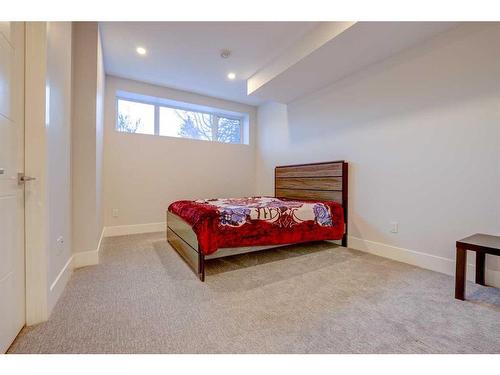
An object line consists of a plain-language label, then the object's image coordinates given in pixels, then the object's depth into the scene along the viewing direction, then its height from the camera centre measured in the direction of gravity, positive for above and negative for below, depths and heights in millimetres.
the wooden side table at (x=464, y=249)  1494 -417
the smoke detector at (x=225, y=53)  2782 +1651
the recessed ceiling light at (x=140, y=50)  2746 +1649
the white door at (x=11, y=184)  1032 -14
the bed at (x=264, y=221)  1947 -368
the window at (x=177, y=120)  3746 +1193
